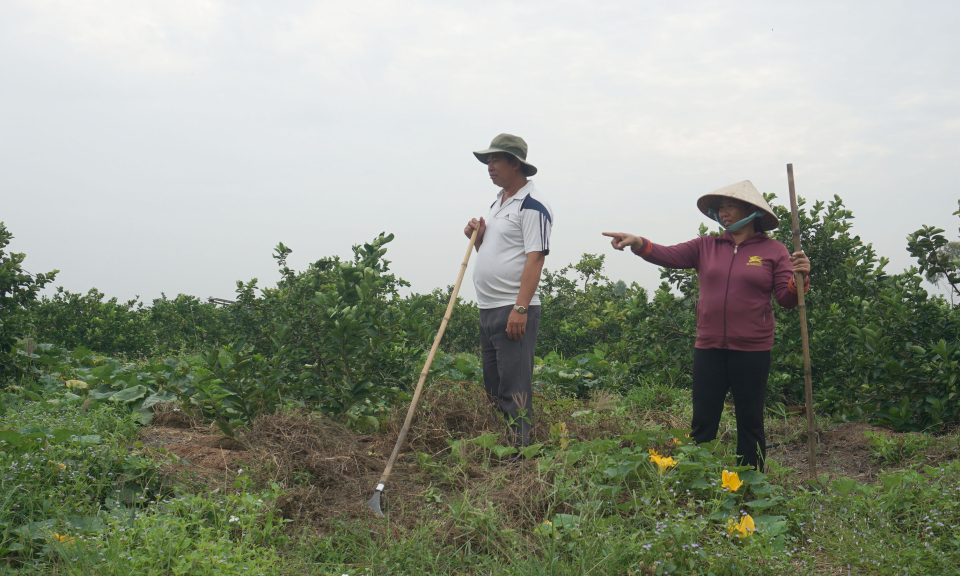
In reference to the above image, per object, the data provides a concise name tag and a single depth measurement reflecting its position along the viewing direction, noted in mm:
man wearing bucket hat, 4023
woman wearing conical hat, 3654
